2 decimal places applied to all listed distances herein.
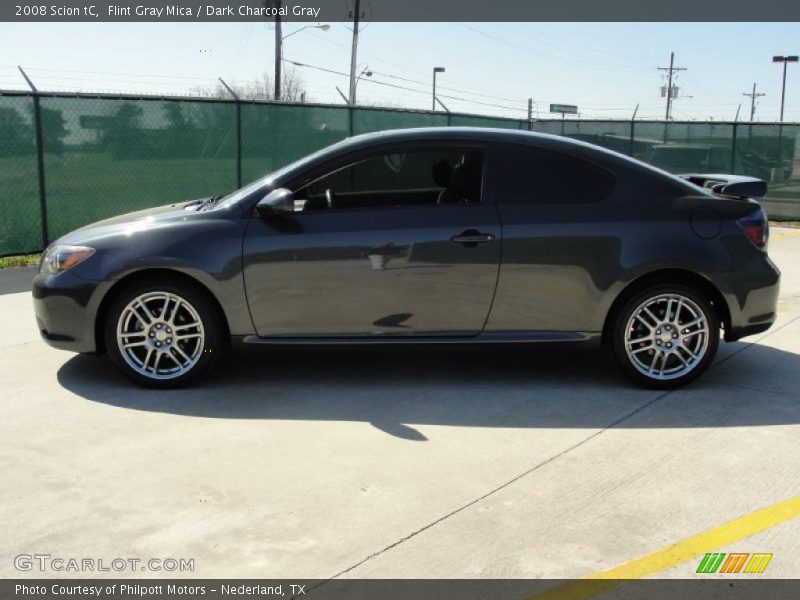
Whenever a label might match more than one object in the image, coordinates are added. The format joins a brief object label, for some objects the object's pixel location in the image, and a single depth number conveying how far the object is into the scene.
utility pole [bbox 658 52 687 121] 90.11
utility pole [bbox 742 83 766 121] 102.78
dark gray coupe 5.28
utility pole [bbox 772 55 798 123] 56.12
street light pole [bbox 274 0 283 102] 35.91
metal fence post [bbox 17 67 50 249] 10.40
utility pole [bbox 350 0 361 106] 39.78
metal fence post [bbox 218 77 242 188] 12.65
